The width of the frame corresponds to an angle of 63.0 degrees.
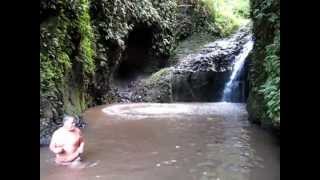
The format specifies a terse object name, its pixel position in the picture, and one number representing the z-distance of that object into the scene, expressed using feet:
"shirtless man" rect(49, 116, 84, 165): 13.09
